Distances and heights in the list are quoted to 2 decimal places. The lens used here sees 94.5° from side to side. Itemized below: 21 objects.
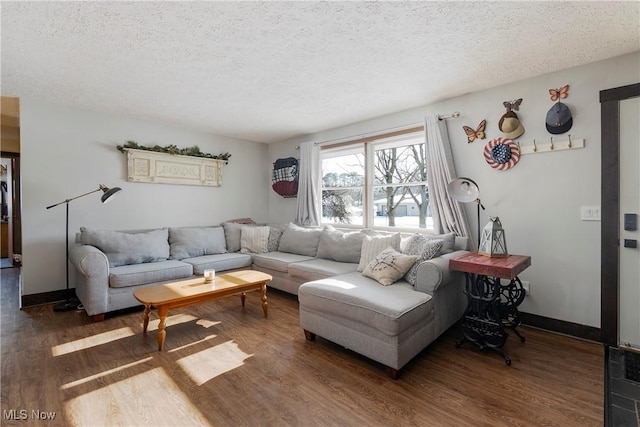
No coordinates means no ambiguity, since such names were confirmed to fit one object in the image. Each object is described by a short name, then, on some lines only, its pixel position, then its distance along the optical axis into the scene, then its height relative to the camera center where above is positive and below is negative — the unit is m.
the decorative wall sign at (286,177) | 4.91 +0.60
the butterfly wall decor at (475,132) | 3.02 +0.82
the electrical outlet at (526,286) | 2.79 -0.72
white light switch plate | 2.45 -0.03
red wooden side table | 2.21 -0.73
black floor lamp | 3.18 -0.26
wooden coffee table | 2.35 -0.69
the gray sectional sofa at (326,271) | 2.05 -0.60
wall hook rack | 2.53 +0.57
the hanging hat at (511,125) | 2.77 +0.81
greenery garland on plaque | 3.88 +0.90
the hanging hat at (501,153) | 2.84 +0.56
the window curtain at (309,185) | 4.57 +0.41
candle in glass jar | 2.88 -0.62
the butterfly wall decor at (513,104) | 2.81 +1.01
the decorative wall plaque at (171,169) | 3.97 +0.64
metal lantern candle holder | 2.46 -0.25
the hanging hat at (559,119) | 2.54 +0.79
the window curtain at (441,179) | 3.14 +0.35
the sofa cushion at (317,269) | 3.16 -0.63
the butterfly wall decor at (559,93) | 2.57 +1.03
